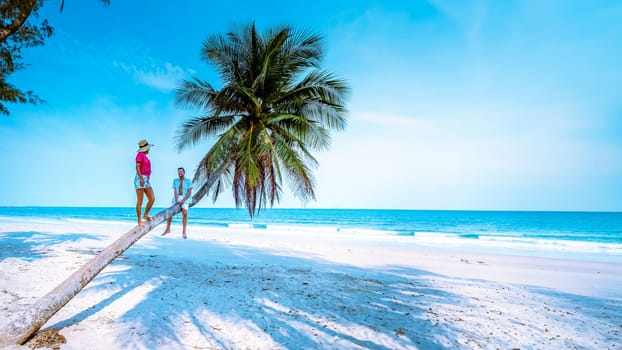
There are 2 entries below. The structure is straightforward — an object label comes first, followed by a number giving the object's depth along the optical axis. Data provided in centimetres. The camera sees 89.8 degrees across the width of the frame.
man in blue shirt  586
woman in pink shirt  432
